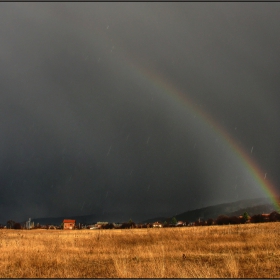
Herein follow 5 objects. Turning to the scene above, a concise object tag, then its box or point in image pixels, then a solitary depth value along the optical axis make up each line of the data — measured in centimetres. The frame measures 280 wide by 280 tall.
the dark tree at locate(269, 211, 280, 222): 7116
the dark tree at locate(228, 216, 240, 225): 7088
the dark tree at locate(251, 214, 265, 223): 7165
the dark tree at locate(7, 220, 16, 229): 9092
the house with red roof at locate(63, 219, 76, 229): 12459
